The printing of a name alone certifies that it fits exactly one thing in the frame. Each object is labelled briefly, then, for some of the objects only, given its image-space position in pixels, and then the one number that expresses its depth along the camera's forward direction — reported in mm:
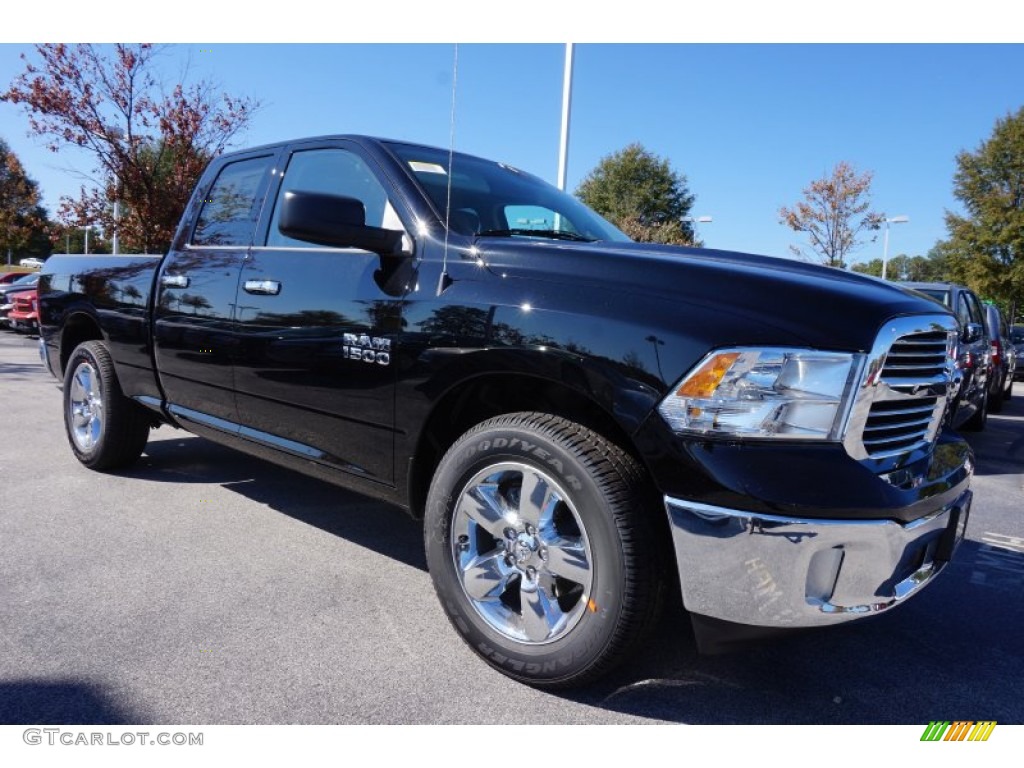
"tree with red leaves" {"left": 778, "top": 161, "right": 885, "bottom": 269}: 22047
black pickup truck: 1945
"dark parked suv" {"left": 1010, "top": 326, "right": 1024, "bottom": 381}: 19094
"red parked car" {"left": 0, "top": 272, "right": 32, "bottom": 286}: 21703
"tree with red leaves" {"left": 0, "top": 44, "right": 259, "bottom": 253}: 14336
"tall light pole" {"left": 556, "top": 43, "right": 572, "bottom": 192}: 12859
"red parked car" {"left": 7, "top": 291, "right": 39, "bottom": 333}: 15641
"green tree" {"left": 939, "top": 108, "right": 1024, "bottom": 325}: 25781
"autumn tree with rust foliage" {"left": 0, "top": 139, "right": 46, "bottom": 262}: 27067
